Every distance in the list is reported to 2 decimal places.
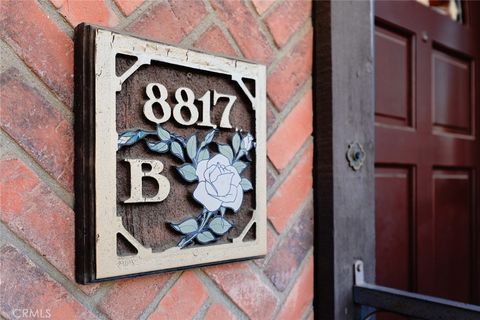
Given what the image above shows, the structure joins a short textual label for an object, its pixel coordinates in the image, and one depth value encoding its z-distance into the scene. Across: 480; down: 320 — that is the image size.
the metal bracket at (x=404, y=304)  0.77
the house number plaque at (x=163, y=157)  0.60
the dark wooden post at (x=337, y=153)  0.91
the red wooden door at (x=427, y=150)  1.20
